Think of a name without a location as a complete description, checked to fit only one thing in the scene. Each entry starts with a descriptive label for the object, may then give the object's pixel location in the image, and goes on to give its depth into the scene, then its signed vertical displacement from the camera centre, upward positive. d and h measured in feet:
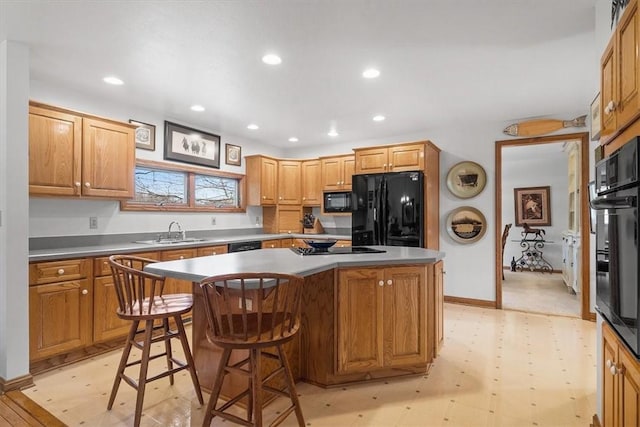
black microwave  16.83 +0.65
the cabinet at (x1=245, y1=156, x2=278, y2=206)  17.39 +1.79
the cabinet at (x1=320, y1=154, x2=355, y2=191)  17.10 +2.21
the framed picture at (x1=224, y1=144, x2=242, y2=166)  16.84 +3.03
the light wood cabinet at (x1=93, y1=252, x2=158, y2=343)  9.55 -2.60
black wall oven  3.72 -0.32
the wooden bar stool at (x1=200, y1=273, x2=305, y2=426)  5.07 -1.87
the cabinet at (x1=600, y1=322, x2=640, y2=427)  3.79 -2.10
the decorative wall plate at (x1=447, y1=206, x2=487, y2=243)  14.80 -0.41
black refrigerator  13.76 +0.24
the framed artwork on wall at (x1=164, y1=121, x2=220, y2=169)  14.02 +3.06
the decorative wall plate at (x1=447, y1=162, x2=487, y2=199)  14.80 +1.57
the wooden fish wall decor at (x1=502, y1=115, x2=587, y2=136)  13.14 +3.53
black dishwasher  13.98 -1.32
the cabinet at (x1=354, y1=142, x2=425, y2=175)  14.15 +2.44
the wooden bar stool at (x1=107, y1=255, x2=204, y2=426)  6.18 -1.86
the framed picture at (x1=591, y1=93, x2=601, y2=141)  7.03 +2.11
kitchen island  7.55 -2.40
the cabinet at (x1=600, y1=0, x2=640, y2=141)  3.86 +1.79
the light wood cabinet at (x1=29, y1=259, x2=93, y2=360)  8.39 -2.43
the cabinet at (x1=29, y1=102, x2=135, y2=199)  9.20 +1.80
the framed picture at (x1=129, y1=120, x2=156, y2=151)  12.82 +3.05
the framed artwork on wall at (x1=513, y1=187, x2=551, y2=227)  24.43 +0.70
